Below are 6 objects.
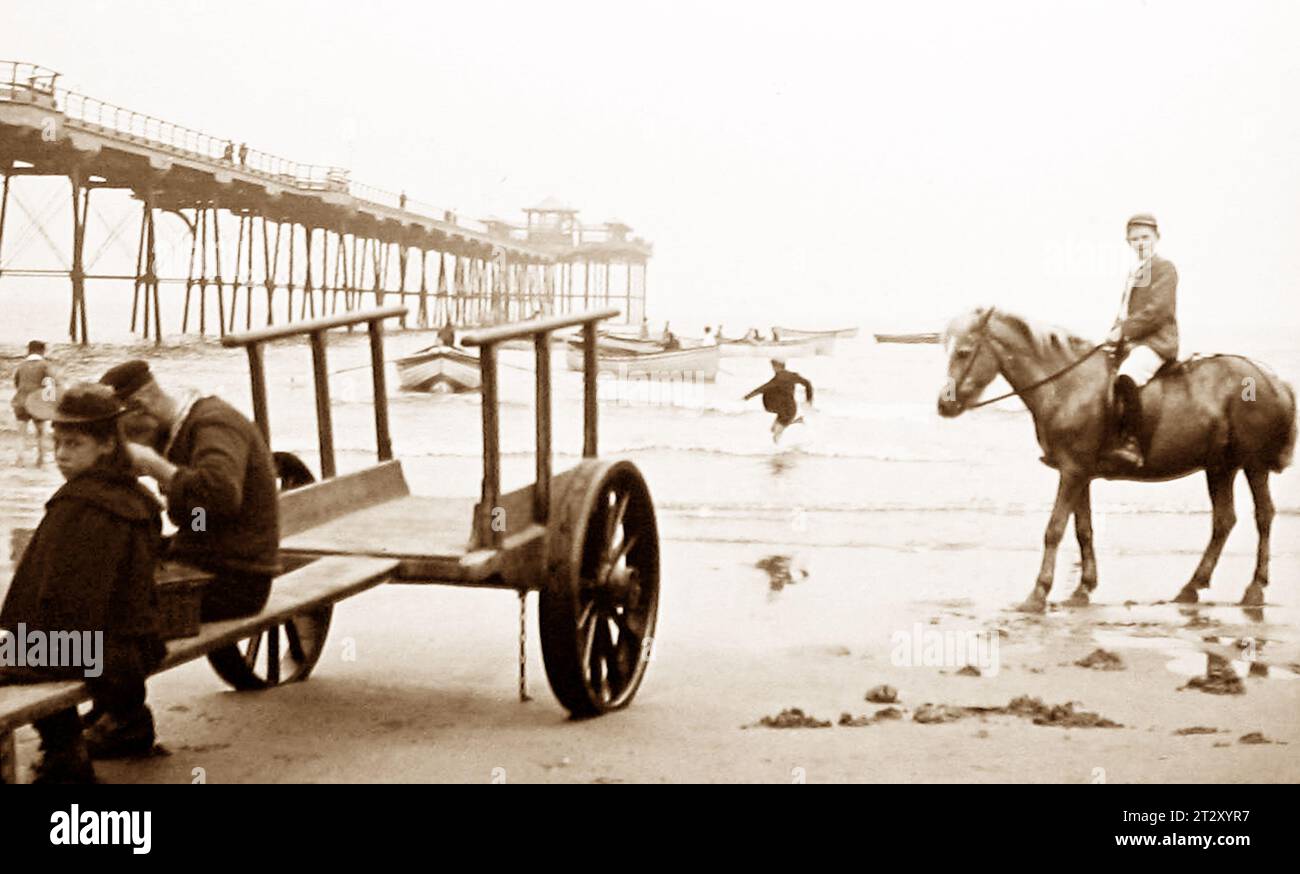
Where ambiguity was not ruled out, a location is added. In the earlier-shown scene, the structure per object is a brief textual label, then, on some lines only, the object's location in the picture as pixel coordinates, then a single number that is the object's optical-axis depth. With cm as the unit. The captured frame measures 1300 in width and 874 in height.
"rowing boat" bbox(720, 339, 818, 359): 3433
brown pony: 700
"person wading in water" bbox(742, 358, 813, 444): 1520
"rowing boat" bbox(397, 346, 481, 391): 2394
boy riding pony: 681
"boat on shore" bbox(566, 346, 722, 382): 2619
